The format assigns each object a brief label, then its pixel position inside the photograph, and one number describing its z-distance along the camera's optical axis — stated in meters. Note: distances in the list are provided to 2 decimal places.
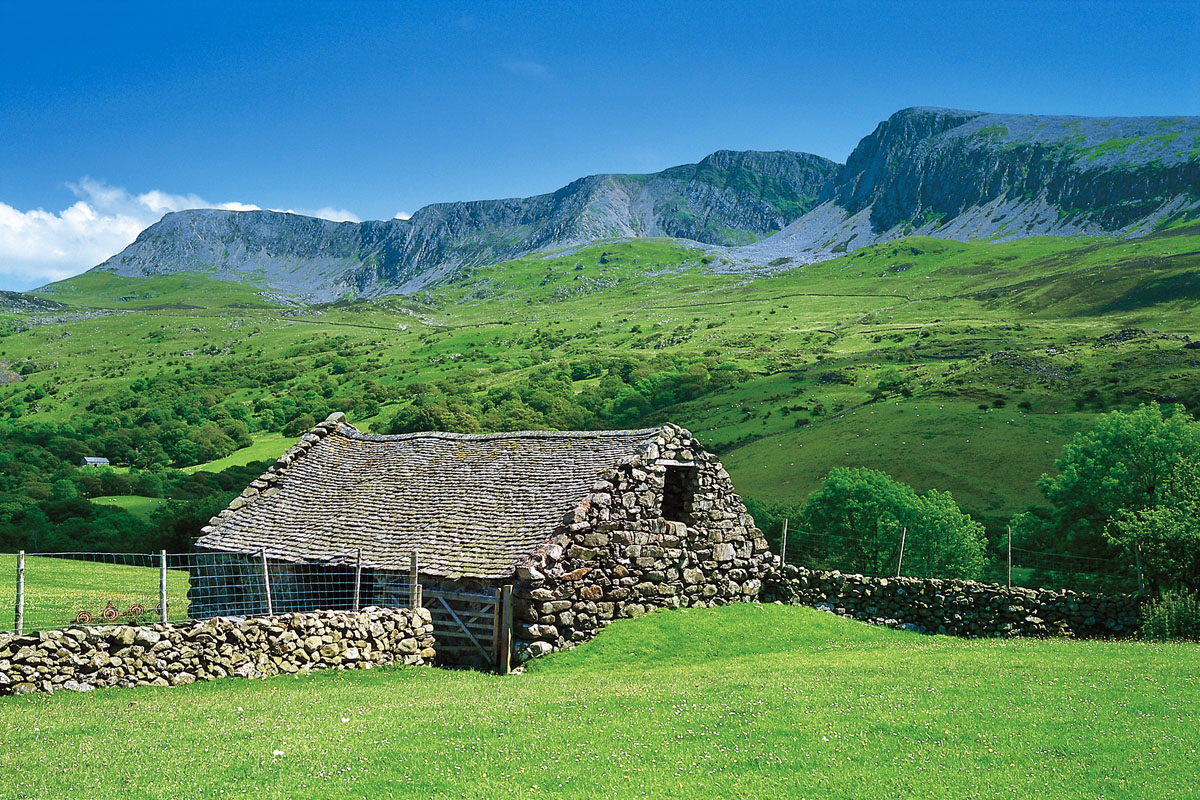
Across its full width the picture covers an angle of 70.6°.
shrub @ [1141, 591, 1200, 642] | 23.09
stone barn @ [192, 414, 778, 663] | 20.25
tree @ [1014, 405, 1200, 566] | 42.19
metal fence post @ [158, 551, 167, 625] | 15.96
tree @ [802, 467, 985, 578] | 49.34
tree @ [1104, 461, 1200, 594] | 24.67
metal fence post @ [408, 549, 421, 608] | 20.19
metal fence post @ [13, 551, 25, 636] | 14.51
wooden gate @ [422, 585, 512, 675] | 19.31
